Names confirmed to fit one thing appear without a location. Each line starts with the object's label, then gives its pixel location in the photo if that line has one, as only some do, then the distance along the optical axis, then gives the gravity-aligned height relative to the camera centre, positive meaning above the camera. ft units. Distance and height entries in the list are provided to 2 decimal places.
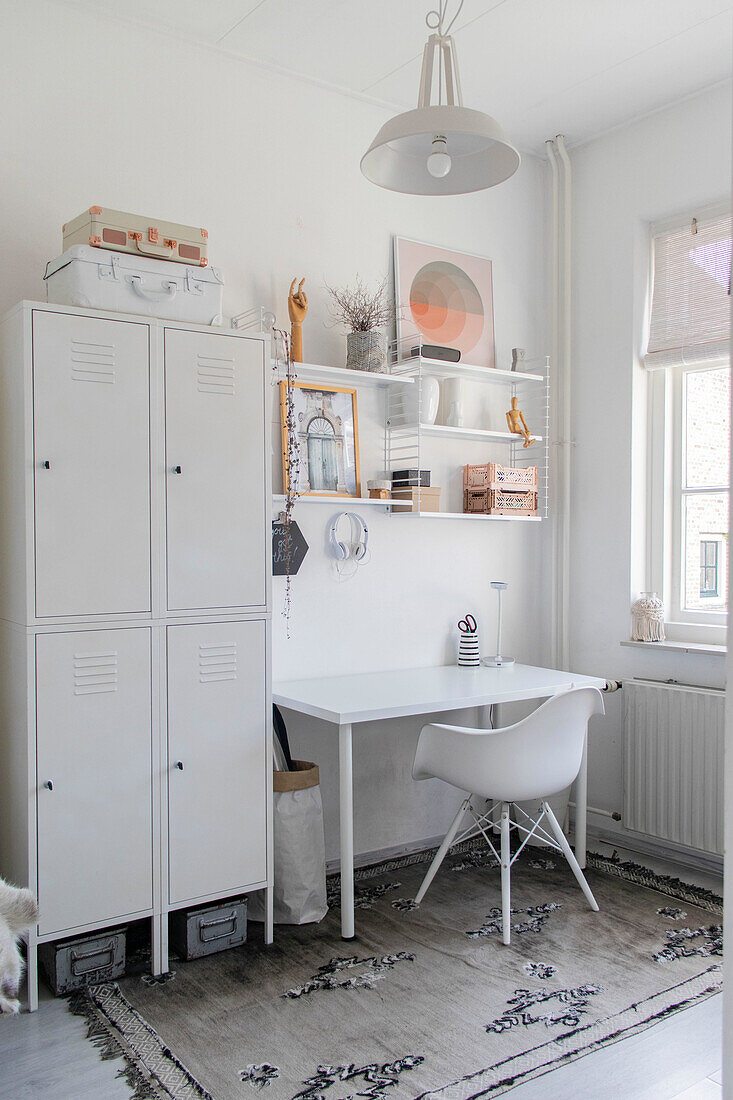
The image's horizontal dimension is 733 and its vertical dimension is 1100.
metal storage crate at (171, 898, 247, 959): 8.66 -3.90
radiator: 10.81 -2.88
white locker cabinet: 7.86 -0.77
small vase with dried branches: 10.83 +2.67
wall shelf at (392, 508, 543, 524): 11.06 +0.24
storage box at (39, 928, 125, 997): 7.98 -3.88
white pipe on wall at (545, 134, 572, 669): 12.87 +2.05
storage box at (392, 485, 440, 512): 11.00 +0.44
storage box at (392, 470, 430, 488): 11.05 +0.72
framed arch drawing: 10.62 +1.16
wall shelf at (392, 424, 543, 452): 11.41 +1.37
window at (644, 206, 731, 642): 11.50 +1.44
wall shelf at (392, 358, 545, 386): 11.23 +2.18
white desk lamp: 11.91 -1.69
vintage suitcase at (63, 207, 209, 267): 8.20 +2.85
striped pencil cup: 11.94 -1.57
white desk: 9.02 -1.78
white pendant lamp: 6.50 +3.06
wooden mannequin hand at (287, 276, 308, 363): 10.36 +2.57
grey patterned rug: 6.96 -4.19
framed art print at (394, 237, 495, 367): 11.73 +3.22
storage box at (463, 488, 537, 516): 11.93 +0.45
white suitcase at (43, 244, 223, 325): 8.16 +2.37
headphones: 11.09 -0.10
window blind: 11.33 +3.15
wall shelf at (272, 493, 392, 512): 10.35 +0.41
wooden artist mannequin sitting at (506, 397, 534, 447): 12.41 +1.57
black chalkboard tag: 10.45 -0.15
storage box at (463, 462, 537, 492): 11.87 +0.79
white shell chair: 9.11 -2.29
